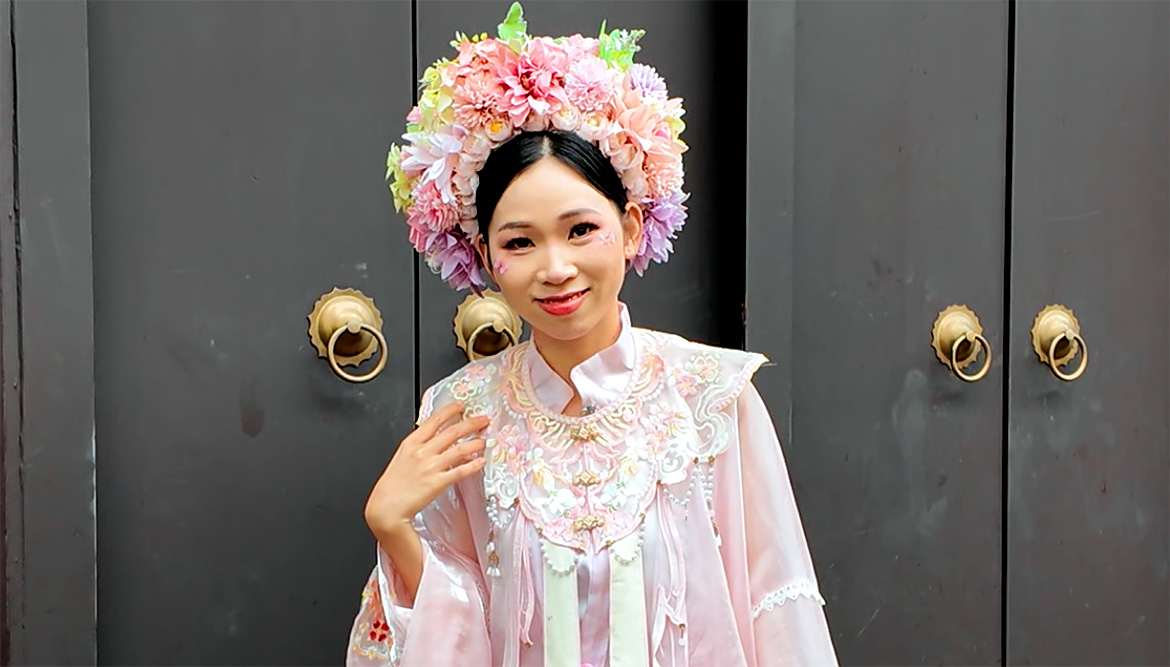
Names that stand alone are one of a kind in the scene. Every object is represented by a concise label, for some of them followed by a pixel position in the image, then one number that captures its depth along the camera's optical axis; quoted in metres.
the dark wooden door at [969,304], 1.54
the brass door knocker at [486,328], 1.46
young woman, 1.10
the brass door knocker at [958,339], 1.57
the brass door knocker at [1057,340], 1.59
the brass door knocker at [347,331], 1.42
